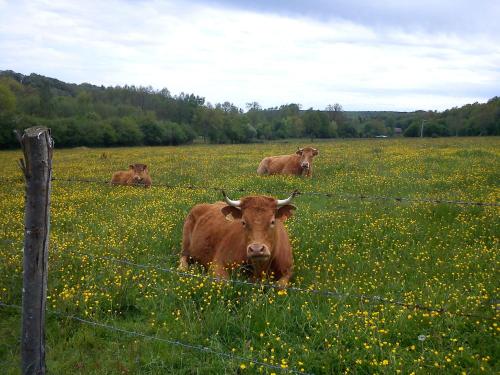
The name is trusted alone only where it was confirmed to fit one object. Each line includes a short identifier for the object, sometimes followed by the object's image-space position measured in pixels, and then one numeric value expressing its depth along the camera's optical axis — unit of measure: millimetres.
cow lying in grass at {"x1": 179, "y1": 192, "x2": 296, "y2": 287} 6352
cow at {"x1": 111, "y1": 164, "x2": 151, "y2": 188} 17639
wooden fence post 3828
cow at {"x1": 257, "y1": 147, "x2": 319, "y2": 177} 19773
